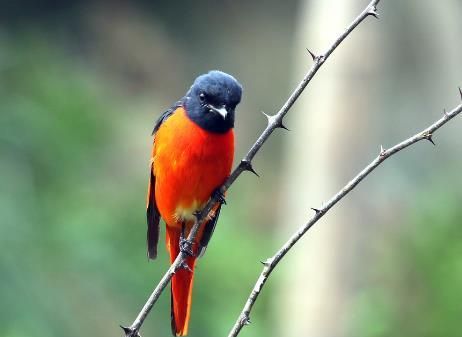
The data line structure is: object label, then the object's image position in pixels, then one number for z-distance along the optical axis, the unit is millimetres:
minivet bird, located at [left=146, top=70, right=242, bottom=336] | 8797
